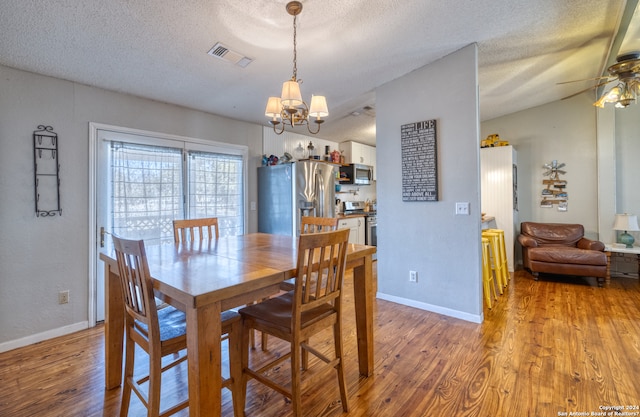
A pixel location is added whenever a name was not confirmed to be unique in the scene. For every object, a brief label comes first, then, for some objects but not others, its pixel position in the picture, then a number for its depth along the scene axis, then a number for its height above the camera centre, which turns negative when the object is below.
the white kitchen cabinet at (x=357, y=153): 5.74 +1.14
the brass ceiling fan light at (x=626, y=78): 2.52 +1.17
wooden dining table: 1.19 -0.35
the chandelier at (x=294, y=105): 1.91 +0.73
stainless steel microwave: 5.60 +0.67
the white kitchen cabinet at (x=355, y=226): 4.90 -0.30
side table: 3.95 -0.61
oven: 5.50 -0.42
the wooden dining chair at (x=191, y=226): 2.44 -0.13
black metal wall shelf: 2.51 +0.37
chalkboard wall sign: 3.09 +0.51
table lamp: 4.06 -0.28
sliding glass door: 2.92 +0.30
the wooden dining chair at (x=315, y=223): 2.49 -0.12
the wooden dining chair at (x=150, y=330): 1.32 -0.61
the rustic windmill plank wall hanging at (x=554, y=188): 4.91 +0.31
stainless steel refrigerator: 4.07 +0.21
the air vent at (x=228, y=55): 2.43 +1.35
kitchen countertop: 4.96 -0.10
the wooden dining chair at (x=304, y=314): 1.48 -0.59
